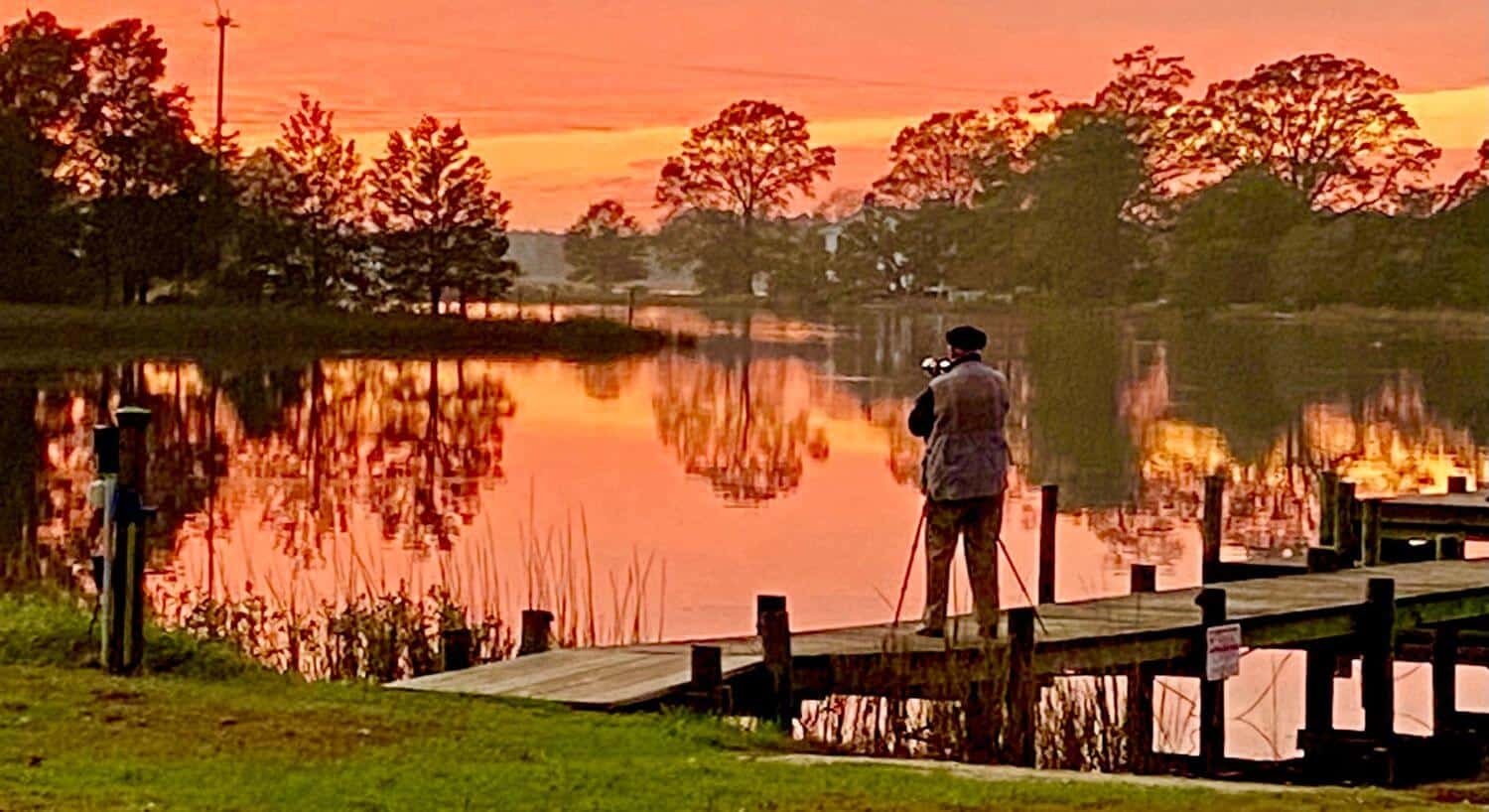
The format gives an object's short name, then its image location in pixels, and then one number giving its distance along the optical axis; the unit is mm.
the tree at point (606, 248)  182125
